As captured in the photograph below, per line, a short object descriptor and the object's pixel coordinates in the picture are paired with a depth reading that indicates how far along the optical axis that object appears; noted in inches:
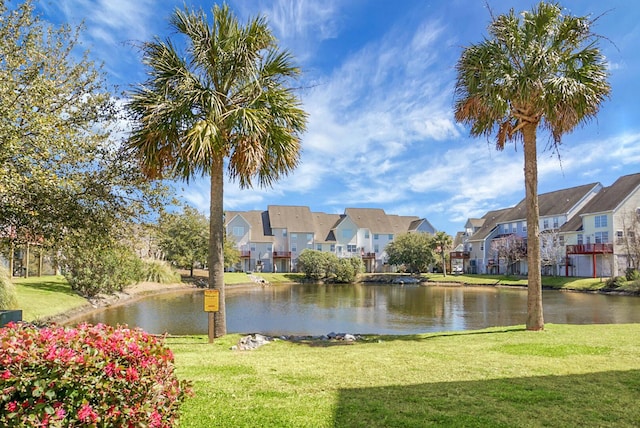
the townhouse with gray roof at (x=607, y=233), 1688.0
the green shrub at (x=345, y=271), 2047.2
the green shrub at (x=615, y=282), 1412.4
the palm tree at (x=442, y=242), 2249.0
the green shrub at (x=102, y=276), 928.9
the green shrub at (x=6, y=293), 552.1
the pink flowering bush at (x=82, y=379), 106.0
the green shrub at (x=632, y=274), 1394.2
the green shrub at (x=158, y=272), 1467.9
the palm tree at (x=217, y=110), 403.9
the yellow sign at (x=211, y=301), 414.0
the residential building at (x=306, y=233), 2508.6
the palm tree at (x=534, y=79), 446.6
